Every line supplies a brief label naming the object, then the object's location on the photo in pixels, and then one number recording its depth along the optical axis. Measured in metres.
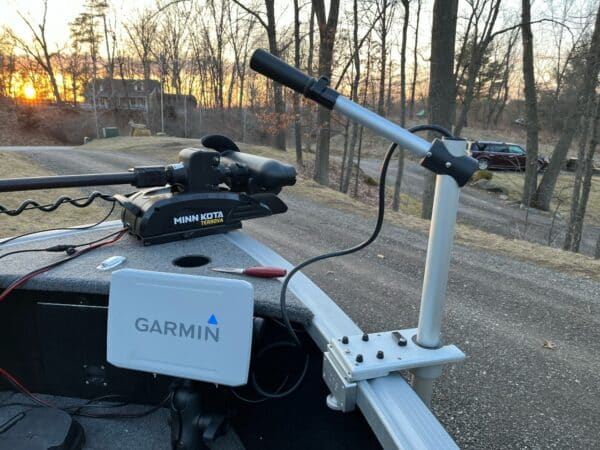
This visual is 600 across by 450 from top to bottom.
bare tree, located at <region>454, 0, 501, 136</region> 15.86
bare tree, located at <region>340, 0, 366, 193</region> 15.03
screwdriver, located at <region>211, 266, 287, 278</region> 1.52
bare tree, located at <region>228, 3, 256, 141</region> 29.79
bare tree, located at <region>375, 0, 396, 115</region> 14.91
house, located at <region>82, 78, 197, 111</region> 37.11
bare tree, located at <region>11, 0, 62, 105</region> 35.47
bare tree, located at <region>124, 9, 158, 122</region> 32.72
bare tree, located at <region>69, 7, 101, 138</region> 34.78
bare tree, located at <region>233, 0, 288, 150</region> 16.32
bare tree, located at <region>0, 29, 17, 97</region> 34.62
